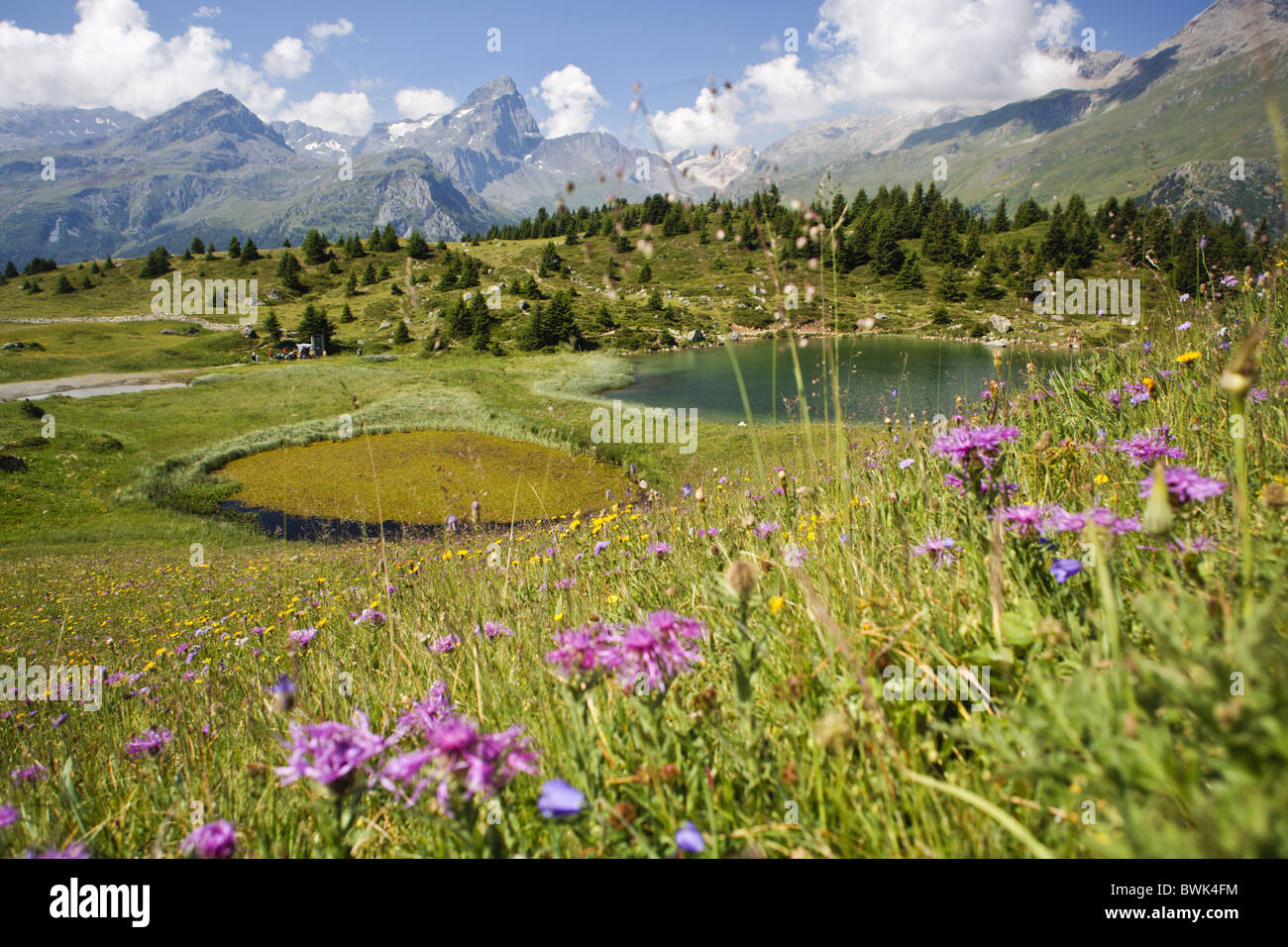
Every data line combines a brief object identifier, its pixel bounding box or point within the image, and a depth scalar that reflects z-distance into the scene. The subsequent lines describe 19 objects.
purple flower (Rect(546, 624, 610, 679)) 1.23
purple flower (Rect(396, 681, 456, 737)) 1.25
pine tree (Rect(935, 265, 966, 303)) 57.84
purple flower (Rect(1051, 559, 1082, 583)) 1.36
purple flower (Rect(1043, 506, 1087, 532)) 1.42
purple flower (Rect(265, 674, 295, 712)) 1.26
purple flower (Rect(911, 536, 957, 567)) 1.90
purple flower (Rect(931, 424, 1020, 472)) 1.65
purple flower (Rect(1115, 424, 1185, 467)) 1.82
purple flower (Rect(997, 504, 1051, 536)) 1.62
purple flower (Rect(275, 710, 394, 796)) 1.04
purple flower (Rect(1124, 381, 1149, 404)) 2.71
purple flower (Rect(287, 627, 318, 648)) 3.07
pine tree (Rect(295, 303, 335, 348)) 52.00
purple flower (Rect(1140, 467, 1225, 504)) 1.35
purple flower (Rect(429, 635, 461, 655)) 2.26
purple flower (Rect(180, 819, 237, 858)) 1.06
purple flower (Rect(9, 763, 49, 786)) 2.23
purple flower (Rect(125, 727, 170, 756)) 2.07
